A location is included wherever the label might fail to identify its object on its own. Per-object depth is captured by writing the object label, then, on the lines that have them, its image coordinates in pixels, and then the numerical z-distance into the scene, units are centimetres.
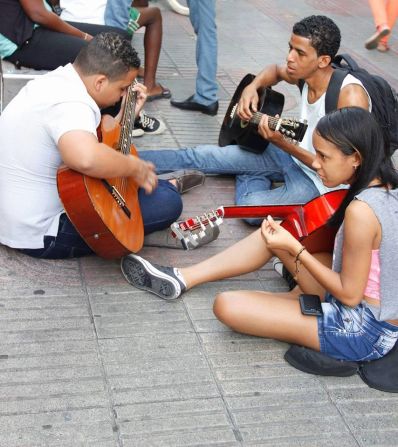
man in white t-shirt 309
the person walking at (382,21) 759
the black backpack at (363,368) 294
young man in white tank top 386
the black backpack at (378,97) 374
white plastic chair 445
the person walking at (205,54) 548
